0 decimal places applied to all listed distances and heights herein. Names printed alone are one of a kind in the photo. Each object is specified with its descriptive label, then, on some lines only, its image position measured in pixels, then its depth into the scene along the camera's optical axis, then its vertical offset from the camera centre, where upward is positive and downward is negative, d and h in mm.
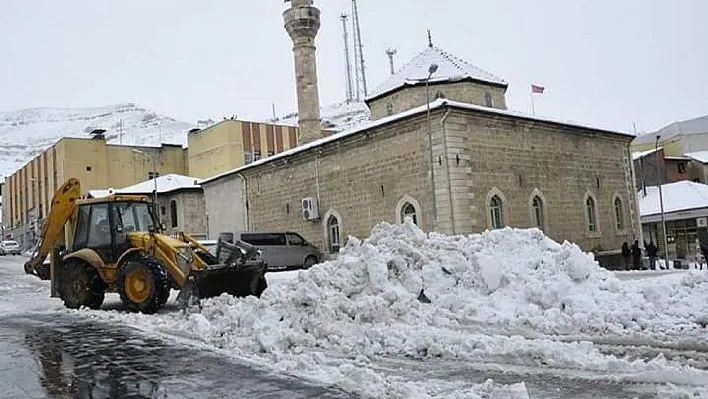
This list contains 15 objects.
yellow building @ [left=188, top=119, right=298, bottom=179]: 52531 +9581
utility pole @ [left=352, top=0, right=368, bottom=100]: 74900 +24926
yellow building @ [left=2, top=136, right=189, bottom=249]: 52219 +8577
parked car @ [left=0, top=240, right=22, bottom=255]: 51759 +2188
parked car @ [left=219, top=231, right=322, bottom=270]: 24844 +170
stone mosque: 19922 +2631
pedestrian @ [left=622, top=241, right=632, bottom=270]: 24188 -943
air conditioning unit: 25047 +1722
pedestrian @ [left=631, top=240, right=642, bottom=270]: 23766 -1051
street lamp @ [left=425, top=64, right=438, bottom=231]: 19766 +2191
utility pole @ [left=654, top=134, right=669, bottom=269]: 31750 -36
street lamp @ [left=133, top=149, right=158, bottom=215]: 55875 +9666
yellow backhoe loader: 12070 +122
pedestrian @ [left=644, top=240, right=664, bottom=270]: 24719 -1059
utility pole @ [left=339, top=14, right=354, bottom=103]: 80425 +24367
